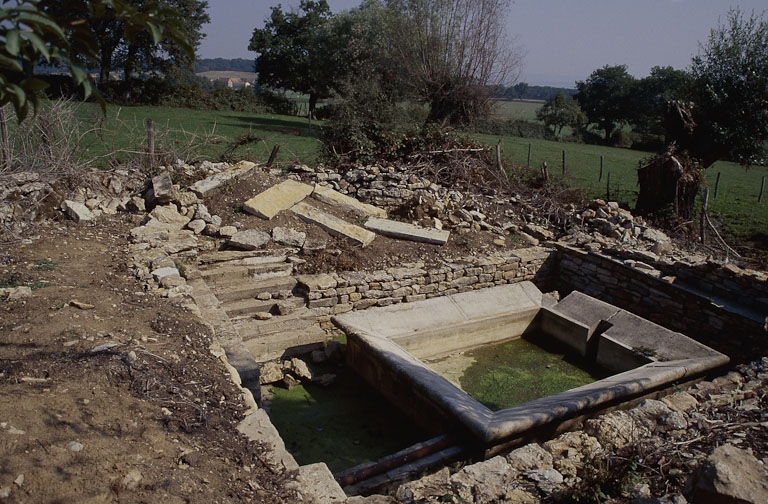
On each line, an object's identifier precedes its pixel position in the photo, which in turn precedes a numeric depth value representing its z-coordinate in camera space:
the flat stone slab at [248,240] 7.46
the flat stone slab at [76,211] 7.28
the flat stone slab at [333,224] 8.23
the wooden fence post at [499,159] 11.80
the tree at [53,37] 1.68
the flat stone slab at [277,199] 8.30
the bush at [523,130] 34.03
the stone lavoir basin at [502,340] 4.59
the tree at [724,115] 11.75
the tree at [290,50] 34.19
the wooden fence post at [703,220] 10.03
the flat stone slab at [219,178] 8.55
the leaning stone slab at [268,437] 3.43
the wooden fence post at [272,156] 10.19
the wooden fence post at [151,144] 9.30
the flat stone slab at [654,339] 5.88
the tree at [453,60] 15.66
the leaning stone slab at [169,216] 7.71
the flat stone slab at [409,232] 8.58
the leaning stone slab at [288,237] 7.84
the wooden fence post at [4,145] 7.94
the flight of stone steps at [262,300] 6.38
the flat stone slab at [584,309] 6.86
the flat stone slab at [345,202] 9.20
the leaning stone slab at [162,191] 7.93
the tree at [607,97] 41.91
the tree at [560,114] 38.16
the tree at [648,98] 40.41
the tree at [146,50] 28.14
